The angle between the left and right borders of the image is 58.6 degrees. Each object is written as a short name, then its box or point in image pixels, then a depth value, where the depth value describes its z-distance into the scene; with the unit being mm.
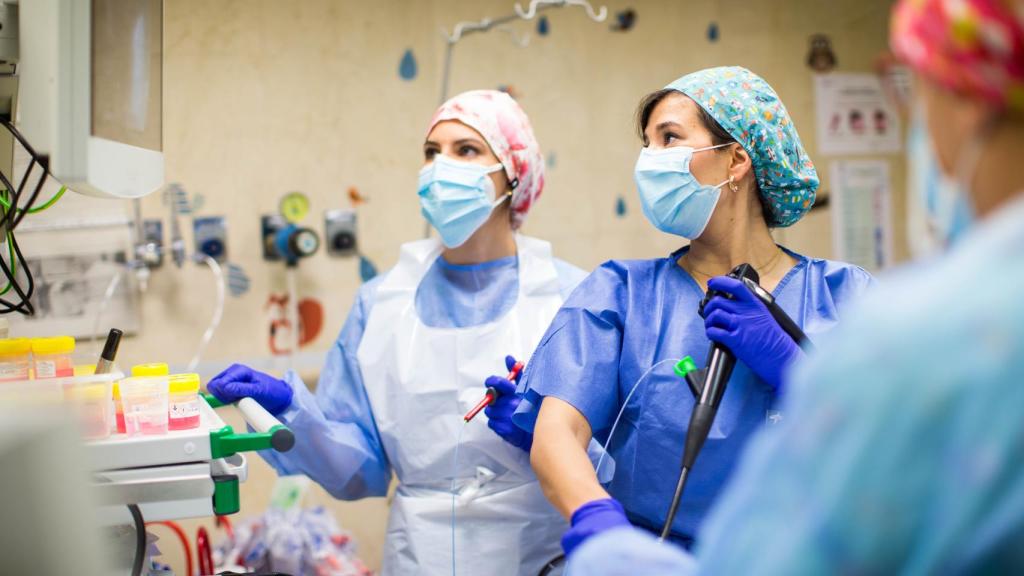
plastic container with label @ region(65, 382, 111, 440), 1080
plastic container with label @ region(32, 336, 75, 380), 1301
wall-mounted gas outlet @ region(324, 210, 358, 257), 2709
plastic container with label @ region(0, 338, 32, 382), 1278
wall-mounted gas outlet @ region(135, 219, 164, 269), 2484
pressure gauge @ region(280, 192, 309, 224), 2664
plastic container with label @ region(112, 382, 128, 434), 1173
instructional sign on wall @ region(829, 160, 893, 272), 3275
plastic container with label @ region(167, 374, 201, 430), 1175
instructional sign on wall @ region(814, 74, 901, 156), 3252
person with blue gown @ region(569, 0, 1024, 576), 539
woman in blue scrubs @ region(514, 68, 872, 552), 1384
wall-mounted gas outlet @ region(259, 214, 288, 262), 2627
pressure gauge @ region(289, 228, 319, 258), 2576
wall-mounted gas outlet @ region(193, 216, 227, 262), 2574
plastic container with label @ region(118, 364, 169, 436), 1161
